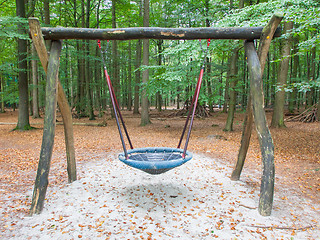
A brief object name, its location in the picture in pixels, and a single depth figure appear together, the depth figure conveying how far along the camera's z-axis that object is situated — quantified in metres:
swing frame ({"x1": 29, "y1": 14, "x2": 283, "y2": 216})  2.74
